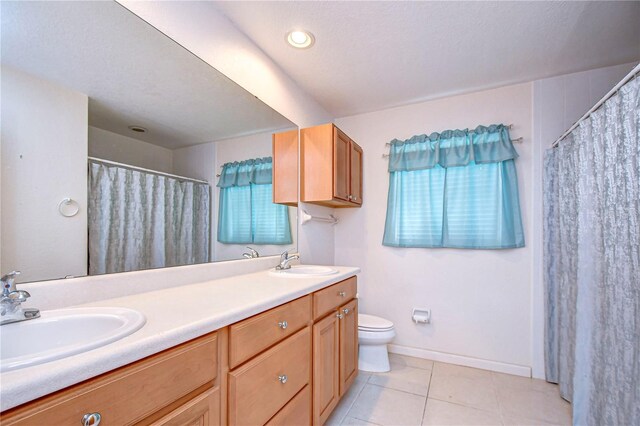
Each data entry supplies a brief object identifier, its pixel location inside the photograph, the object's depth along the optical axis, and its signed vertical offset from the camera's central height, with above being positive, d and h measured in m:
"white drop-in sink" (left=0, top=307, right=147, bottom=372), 0.68 -0.32
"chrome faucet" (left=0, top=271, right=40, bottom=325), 0.74 -0.24
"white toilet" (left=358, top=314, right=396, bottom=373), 2.21 -1.03
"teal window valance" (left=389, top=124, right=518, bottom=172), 2.27 +0.56
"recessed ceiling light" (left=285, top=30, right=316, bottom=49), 1.76 +1.12
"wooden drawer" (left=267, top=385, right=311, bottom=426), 1.15 -0.87
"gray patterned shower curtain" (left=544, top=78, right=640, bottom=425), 1.17 -0.25
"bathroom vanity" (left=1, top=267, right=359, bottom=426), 0.54 -0.42
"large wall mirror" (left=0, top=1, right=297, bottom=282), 0.88 +0.27
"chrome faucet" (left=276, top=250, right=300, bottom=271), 1.93 -0.33
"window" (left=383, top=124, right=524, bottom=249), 2.26 +0.20
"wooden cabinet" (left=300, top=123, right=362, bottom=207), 2.21 +0.39
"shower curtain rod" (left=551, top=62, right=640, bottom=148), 1.13 +0.56
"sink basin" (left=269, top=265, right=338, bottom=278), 1.83 -0.40
